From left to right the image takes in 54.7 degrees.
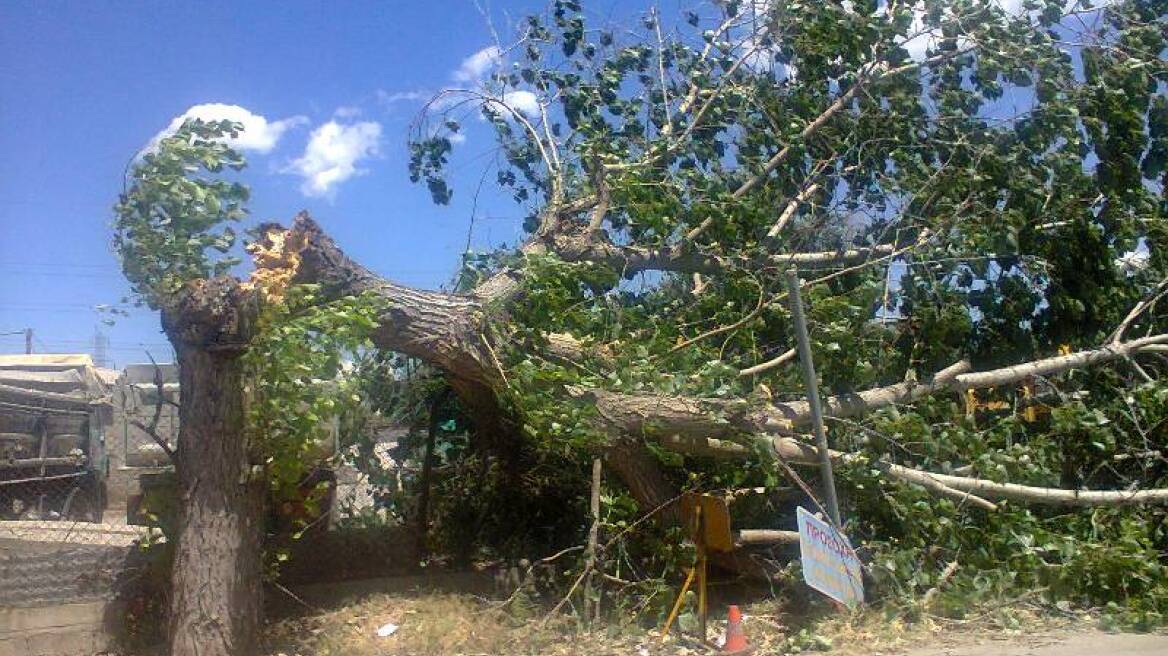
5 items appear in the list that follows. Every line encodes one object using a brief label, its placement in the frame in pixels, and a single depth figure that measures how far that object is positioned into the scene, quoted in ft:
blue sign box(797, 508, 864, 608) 22.44
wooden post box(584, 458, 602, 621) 25.79
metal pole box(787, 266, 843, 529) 23.55
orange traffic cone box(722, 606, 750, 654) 23.56
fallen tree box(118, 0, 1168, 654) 26.96
